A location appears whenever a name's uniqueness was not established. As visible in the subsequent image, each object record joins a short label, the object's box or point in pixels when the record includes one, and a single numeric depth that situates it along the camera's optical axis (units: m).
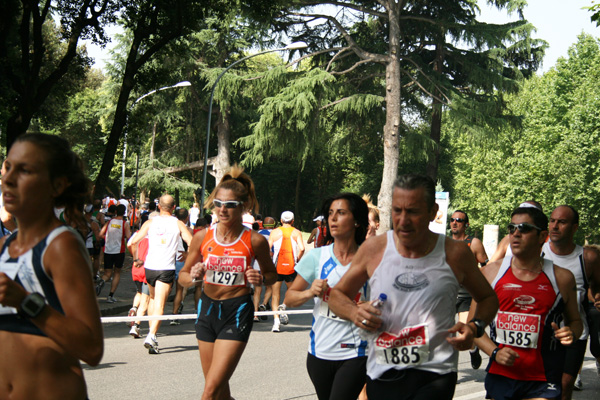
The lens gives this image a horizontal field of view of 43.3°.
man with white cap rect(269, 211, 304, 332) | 13.89
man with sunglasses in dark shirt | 9.39
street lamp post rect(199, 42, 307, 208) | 24.92
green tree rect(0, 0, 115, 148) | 13.83
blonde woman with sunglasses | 5.69
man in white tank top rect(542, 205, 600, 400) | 6.38
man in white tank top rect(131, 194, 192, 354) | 10.66
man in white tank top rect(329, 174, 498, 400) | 3.66
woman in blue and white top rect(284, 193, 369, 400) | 4.95
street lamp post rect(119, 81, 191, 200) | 17.11
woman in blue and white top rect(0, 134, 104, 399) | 2.46
